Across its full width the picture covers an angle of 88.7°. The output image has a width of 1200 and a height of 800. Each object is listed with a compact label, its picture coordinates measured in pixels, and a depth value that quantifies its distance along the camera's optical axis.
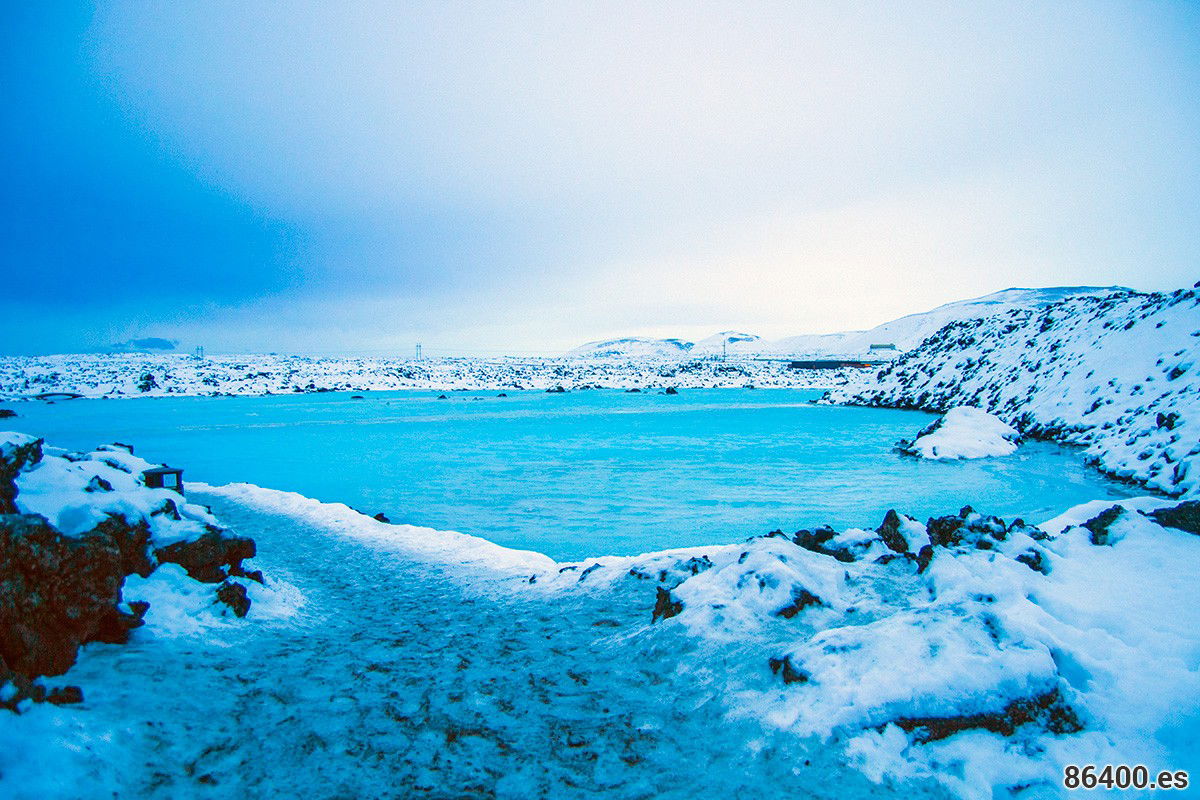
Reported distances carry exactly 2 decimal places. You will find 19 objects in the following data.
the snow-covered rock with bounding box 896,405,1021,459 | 16.59
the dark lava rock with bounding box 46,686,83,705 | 3.64
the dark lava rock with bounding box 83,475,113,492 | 5.78
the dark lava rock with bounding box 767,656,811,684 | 4.11
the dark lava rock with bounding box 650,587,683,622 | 5.45
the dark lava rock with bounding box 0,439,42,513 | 4.95
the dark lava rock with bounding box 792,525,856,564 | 6.63
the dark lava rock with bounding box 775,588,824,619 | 5.22
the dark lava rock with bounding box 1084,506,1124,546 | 5.94
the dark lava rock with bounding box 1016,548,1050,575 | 5.44
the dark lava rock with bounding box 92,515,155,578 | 5.17
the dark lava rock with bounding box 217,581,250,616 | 5.59
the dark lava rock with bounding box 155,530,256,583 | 5.89
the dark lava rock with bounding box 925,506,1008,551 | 6.08
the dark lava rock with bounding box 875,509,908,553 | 6.78
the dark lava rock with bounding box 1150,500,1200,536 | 5.73
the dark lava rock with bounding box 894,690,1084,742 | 3.47
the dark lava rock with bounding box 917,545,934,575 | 5.94
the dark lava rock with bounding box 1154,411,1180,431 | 12.91
